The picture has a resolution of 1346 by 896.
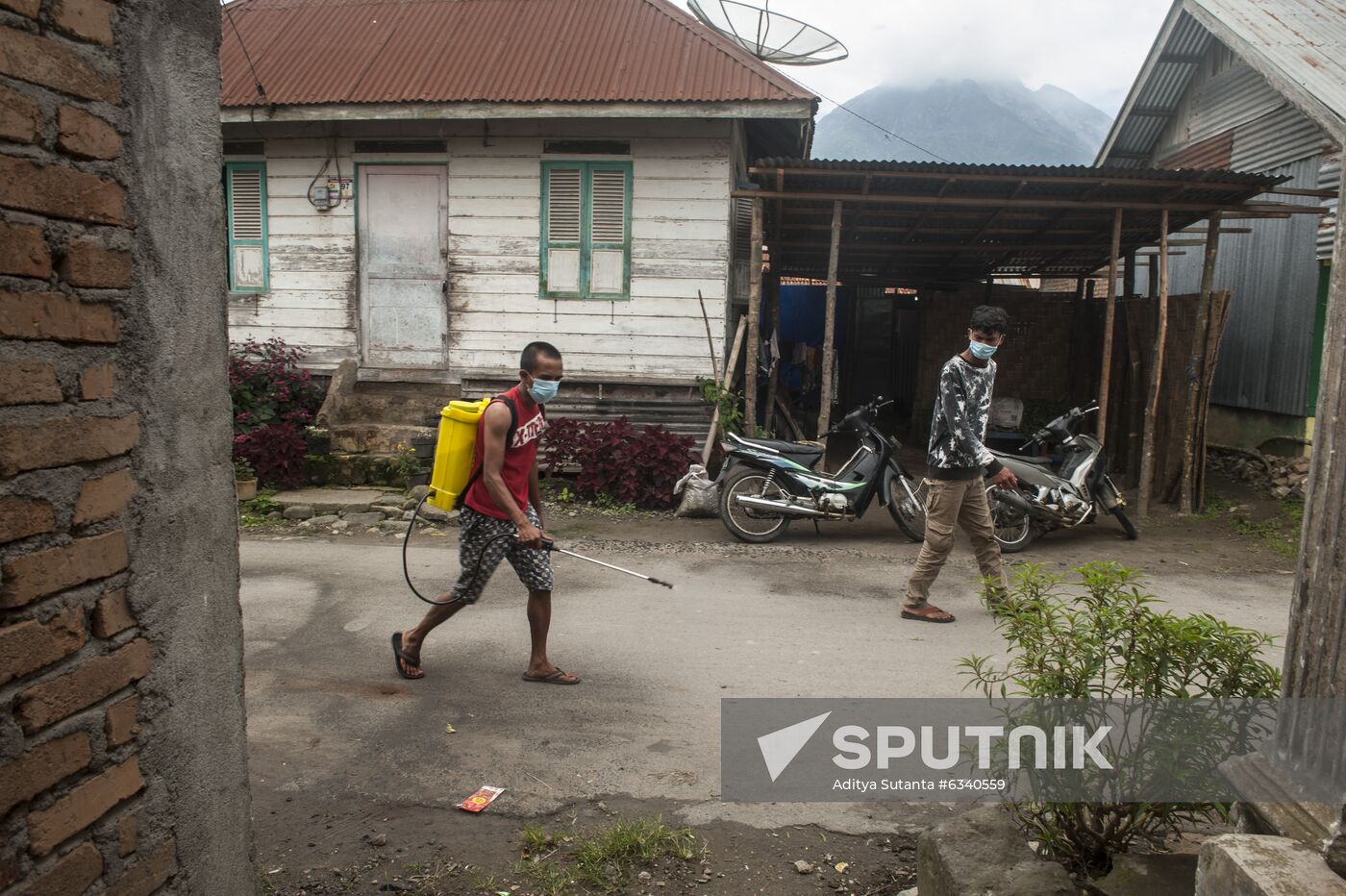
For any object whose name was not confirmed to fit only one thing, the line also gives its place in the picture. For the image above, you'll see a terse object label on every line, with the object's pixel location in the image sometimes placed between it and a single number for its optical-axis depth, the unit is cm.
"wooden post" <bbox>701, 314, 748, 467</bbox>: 954
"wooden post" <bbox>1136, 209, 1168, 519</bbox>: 897
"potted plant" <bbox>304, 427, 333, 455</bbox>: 973
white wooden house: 991
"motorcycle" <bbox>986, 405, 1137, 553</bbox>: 776
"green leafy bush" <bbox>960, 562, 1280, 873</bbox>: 256
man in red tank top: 432
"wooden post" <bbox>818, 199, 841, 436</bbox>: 894
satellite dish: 1121
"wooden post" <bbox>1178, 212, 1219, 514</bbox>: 922
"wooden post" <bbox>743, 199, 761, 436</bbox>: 894
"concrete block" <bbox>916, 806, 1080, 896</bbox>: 237
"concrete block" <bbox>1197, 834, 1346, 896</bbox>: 166
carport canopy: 833
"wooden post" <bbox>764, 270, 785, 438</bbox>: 1128
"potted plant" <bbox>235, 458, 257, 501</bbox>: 892
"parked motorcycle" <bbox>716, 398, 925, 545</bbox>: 780
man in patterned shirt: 545
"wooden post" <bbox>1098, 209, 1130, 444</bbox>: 902
